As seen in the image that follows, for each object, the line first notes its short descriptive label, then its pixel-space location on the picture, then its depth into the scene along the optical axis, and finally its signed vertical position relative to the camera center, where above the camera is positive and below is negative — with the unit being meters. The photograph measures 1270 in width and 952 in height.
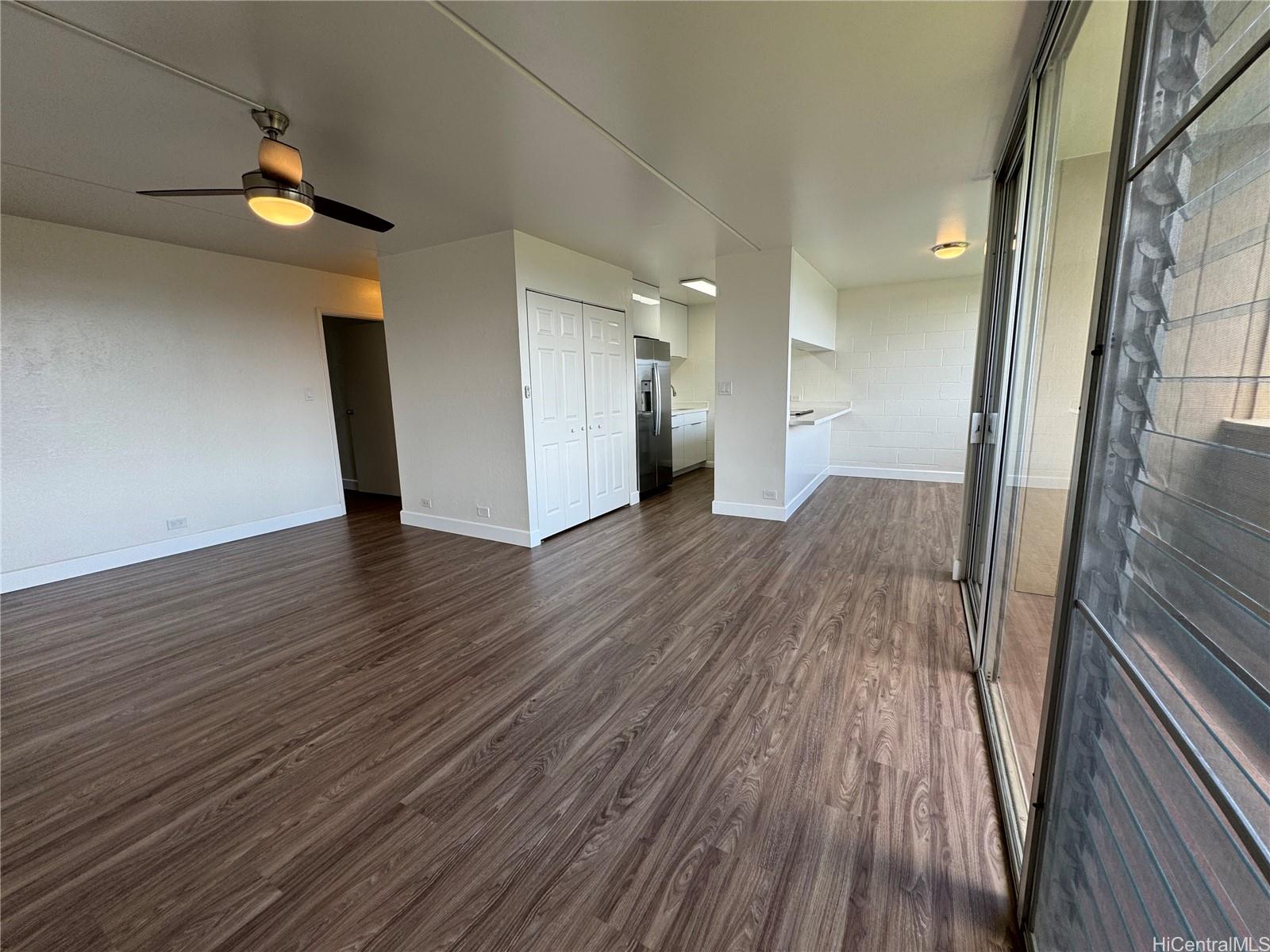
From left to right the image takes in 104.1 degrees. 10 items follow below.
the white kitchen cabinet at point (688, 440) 6.83 -0.56
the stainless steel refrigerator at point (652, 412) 5.63 -0.13
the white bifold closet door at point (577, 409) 4.25 -0.07
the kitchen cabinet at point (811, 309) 4.70 +0.96
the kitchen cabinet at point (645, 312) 5.77 +1.09
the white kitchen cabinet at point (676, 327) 6.80 +1.05
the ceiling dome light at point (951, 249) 4.29 +1.27
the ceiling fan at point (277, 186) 2.05 +0.93
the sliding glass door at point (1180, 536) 0.56 -0.20
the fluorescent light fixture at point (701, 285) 5.70 +1.34
